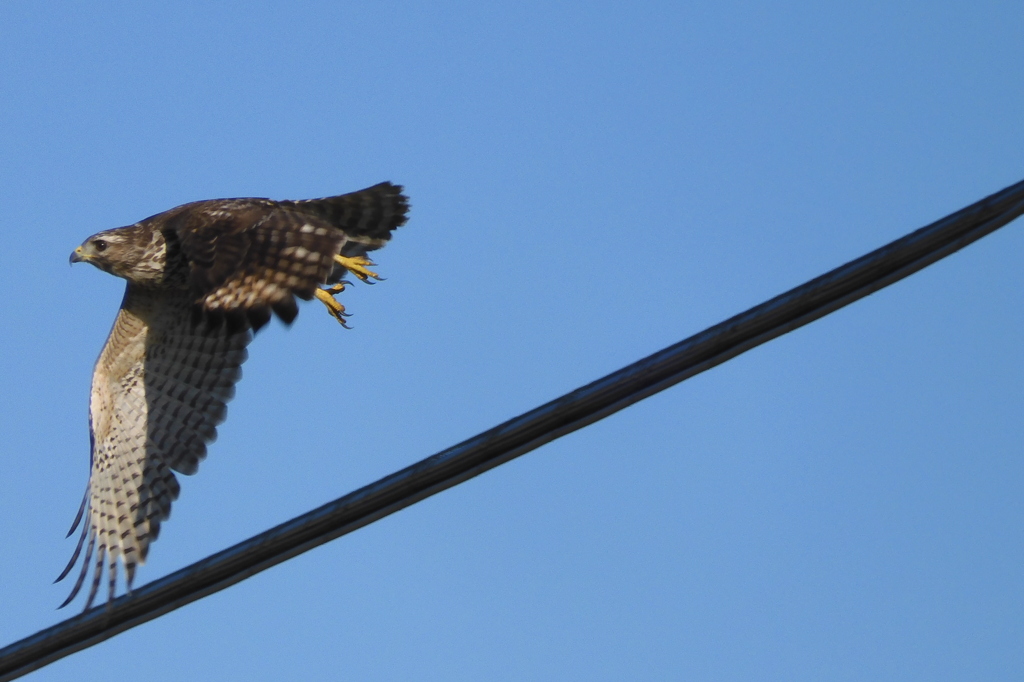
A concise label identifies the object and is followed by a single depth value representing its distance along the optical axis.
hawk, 19.33
